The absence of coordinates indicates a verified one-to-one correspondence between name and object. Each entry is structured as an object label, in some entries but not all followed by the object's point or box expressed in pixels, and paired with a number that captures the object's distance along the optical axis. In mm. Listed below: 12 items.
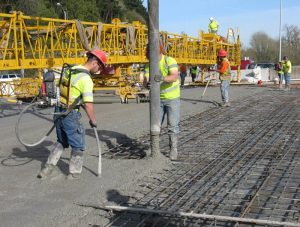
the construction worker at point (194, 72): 29919
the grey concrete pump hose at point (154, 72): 6742
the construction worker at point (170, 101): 7004
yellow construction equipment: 11734
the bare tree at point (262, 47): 69744
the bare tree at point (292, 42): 64625
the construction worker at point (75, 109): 5645
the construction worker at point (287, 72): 20838
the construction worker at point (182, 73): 26638
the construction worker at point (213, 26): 24839
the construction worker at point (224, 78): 13680
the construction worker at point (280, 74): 22323
